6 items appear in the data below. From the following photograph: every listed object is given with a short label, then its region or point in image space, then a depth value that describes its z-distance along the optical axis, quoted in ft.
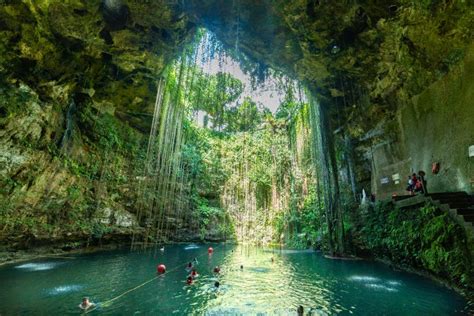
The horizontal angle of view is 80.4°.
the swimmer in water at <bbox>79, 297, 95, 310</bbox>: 18.04
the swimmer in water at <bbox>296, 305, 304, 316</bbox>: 16.60
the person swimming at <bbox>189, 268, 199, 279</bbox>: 27.70
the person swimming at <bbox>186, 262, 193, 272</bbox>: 31.64
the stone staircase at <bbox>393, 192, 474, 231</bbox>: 21.22
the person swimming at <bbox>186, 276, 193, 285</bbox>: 25.55
